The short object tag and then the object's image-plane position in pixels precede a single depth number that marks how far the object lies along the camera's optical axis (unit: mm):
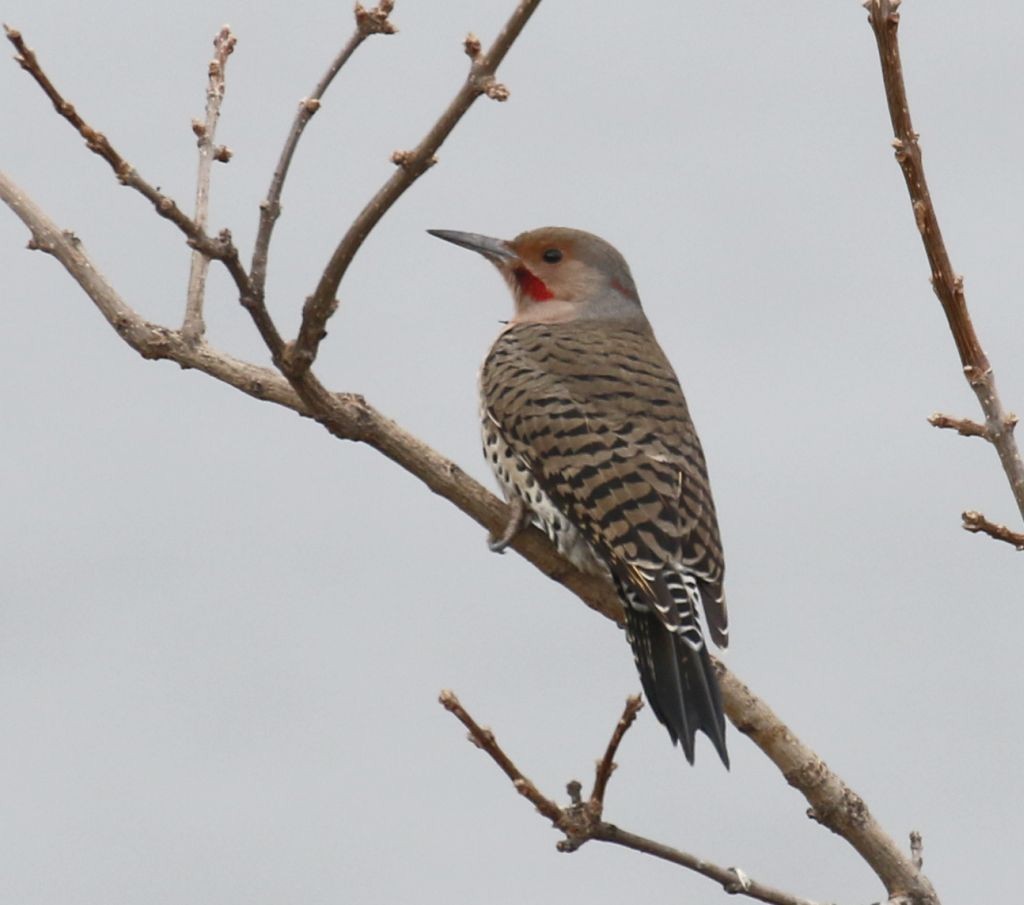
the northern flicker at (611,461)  7223
